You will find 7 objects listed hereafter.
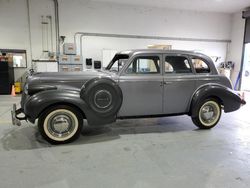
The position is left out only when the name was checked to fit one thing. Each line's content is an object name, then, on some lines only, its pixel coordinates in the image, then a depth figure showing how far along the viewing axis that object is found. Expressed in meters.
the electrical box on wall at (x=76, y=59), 8.38
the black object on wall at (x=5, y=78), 7.86
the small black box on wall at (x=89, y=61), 9.07
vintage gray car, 3.10
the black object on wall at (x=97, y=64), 9.12
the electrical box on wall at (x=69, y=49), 8.38
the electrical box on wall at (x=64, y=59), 8.24
